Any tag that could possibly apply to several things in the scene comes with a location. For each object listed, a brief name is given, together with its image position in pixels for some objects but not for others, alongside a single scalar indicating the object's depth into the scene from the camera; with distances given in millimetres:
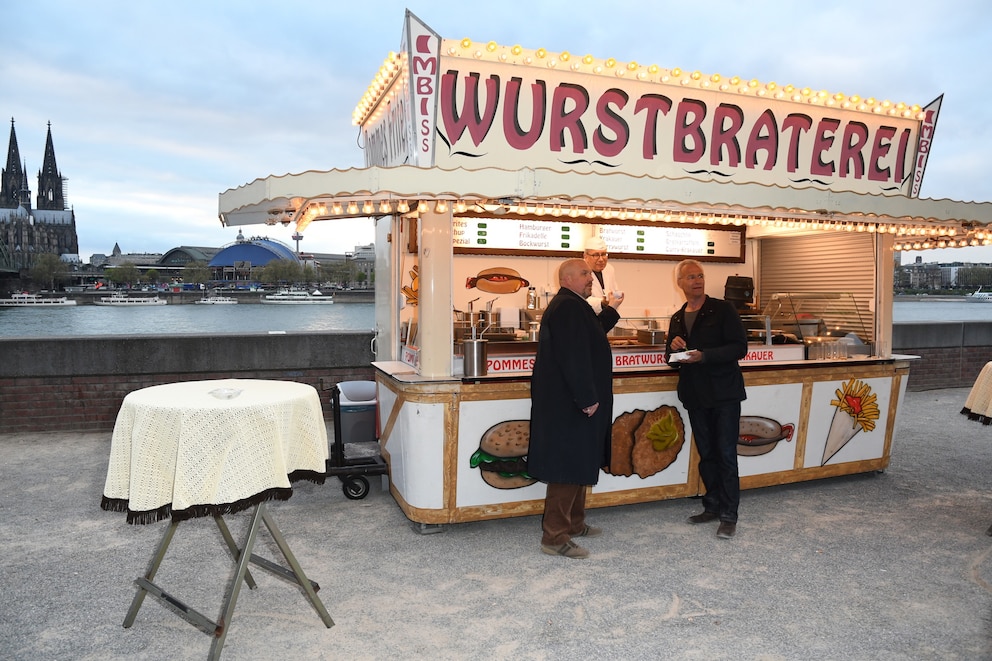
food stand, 4477
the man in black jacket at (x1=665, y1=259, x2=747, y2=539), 4555
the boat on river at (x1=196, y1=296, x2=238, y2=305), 57719
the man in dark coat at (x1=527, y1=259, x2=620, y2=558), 3930
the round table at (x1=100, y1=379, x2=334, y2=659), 2723
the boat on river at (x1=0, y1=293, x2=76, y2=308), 55250
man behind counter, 5602
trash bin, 6055
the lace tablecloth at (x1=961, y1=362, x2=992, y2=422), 4375
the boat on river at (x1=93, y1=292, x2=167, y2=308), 52747
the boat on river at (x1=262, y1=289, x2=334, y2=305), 52731
